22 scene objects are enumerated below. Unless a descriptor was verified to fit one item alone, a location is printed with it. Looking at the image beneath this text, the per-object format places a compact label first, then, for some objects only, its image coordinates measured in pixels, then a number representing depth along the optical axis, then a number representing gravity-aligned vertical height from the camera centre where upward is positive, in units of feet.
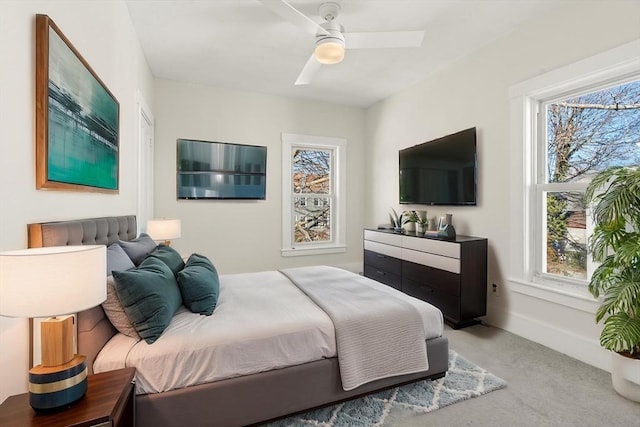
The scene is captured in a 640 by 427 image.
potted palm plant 5.85 -1.21
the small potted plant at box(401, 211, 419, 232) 12.19 -0.25
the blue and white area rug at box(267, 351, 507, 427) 5.54 -3.67
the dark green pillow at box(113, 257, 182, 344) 4.79 -1.39
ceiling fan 7.30 +4.40
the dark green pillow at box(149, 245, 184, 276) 6.57 -0.94
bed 4.54 -2.87
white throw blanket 5.66 -2.36
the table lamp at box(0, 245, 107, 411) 2.89 -0.83
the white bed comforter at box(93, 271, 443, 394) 4.67 -2.13
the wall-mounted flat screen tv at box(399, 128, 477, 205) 10.60 +1.64
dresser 9.37 -1.97
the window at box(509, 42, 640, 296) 7.32 +1.65
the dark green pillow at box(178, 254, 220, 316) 5.90 -1.50
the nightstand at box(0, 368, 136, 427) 3.18 -2.13
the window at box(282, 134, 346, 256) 15.23 +1.03
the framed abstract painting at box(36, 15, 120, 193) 4.24 +1.62
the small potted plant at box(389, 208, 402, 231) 13.22 -0.26
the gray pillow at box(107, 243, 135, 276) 5.47 -0.84
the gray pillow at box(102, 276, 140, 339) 4.91 -1.59
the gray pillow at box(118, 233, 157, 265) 6.75 -0.78
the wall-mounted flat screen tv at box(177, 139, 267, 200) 13.24 +1.99
